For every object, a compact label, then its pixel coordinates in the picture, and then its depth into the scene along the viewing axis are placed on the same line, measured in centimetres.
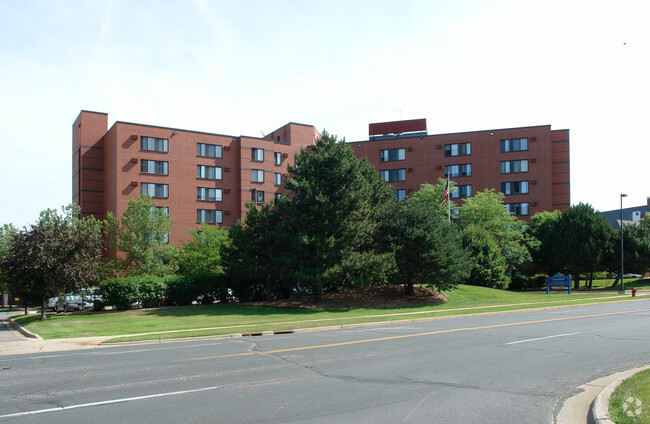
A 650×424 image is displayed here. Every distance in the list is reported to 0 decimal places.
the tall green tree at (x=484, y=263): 4606
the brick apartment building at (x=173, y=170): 5444
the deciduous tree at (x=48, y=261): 2578
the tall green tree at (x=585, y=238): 5497
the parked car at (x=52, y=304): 3500
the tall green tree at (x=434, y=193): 5934
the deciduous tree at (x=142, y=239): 4138
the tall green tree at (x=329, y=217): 3038
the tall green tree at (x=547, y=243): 5716
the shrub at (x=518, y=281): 5747
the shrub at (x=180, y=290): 3269
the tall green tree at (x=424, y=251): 3322
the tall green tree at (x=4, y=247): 2698
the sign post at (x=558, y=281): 4603
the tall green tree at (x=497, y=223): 5486
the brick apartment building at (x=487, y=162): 6800
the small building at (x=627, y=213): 11669
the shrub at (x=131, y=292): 3022
